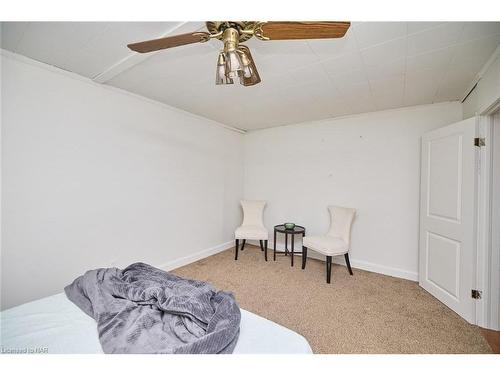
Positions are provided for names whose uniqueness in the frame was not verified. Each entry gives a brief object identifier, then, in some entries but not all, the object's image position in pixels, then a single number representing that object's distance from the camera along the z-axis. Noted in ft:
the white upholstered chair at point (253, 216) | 11.87
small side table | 10.44
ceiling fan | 3.15
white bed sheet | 3.01
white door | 6.26
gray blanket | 2.95
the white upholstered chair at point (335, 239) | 8.64
